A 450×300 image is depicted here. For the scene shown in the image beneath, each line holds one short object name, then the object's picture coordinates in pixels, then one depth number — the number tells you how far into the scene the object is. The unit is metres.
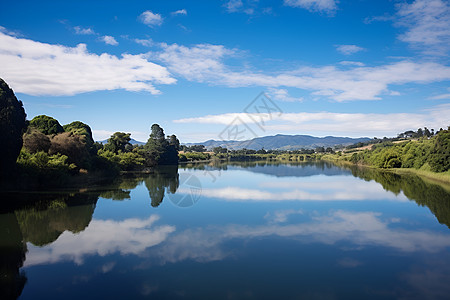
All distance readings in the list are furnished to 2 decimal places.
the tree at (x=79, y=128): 37.03
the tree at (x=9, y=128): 20.72
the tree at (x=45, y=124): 30.91
